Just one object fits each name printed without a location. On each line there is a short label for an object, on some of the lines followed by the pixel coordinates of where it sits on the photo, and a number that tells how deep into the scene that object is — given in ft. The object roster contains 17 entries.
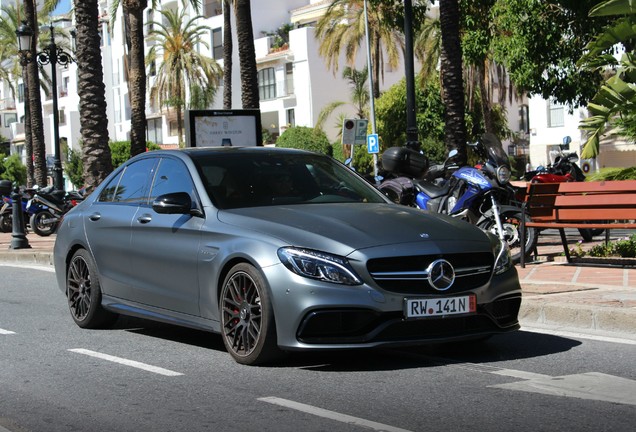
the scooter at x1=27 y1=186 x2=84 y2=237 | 90.07
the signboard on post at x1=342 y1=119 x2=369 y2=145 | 91.42
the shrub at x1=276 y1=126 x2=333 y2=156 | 198.18
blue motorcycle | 45.50
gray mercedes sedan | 23.71
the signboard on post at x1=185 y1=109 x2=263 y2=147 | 63.36
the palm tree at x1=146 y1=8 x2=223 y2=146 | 227.40
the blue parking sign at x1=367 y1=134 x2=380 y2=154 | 123.06
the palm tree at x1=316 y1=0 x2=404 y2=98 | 188.44
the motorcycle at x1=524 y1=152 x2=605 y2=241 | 73.56
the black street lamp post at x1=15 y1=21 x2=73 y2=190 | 113.50
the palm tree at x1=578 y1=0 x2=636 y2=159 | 51.90
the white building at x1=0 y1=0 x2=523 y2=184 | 218.79
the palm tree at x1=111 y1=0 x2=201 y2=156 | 115.85
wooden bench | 40.34
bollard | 71.97
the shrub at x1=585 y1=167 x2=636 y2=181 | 52.54
